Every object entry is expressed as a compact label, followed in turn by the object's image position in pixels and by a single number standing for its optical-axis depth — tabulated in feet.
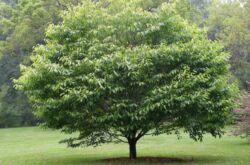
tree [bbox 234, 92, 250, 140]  64.02
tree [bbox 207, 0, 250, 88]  141.90
